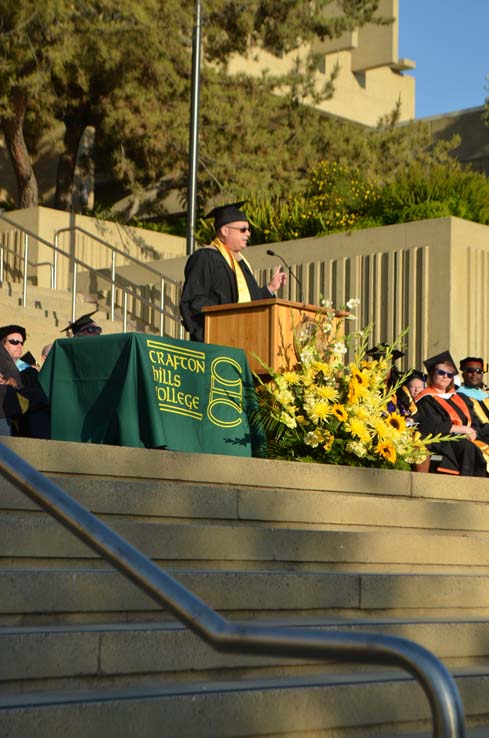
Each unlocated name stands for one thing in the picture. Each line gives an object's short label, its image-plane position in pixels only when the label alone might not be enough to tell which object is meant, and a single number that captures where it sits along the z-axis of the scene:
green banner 8.14
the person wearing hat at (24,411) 8.97
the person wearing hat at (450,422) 10.47
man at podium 9.56
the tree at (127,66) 21.53
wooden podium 8.67
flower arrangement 8.52
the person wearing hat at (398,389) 11.21
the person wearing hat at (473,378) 12.61
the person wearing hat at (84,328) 11.83
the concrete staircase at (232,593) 4.91
